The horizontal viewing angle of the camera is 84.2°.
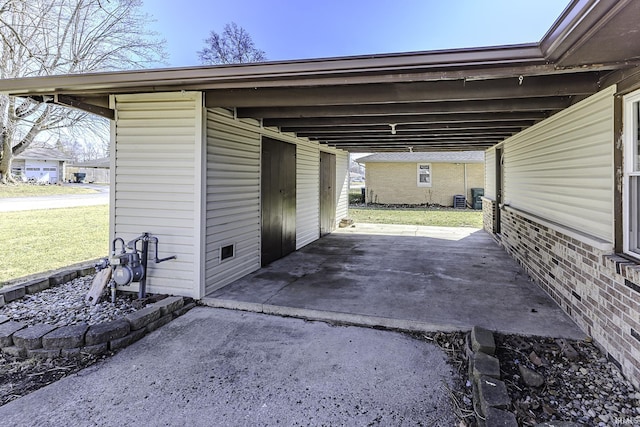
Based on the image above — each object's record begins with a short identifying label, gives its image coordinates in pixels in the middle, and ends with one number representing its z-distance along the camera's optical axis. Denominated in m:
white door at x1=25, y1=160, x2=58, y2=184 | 34.75
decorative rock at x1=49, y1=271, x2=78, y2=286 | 4.46
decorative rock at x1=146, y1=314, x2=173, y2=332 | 3.37
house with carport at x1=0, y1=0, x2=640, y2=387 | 2.66
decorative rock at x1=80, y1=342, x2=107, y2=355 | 2.91
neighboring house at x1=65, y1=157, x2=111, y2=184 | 41.80
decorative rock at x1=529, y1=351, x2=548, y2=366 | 2.70
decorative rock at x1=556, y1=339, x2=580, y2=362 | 2.78
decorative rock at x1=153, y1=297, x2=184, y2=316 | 3.61
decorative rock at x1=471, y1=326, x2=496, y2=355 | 2.75
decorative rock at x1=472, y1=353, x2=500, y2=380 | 2.38
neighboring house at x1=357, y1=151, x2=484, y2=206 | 17.30
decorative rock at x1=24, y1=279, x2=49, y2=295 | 4.10
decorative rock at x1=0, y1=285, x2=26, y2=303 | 3.82
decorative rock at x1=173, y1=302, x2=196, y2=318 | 3.74
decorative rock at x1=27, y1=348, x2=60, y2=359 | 2.86
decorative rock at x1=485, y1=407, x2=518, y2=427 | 1.92
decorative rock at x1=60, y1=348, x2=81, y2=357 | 2.88
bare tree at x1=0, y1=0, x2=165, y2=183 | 10.36
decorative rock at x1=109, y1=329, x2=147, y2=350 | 3.00
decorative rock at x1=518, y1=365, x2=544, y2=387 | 2.43
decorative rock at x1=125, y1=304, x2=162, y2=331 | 3.20
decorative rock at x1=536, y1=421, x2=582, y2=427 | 1.94
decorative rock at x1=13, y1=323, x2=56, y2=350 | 2.88
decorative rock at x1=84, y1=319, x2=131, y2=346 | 2.94
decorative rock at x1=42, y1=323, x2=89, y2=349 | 2.88
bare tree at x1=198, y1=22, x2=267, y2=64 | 17.24
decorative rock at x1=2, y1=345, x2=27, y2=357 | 2.88
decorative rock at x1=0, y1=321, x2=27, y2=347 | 2.94
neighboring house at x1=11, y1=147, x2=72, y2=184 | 33.91
